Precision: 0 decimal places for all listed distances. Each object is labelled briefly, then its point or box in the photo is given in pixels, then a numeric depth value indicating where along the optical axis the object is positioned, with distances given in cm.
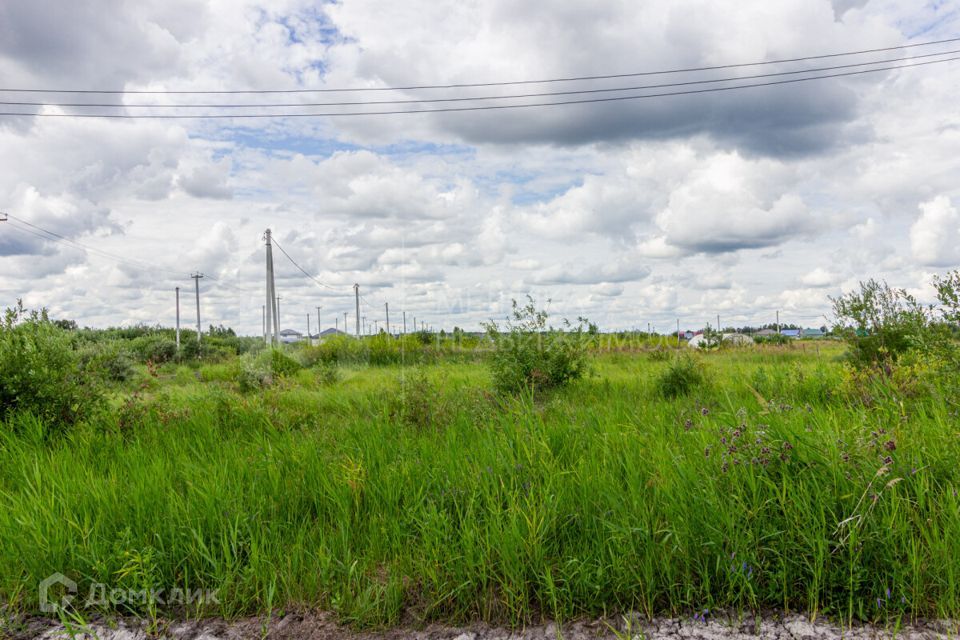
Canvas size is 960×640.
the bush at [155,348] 2912
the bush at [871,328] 964
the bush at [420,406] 630
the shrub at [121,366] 1657
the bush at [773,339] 2723
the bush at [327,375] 1295
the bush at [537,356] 948
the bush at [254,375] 1278
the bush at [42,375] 641
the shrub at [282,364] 1533
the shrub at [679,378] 880
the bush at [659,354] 1587
